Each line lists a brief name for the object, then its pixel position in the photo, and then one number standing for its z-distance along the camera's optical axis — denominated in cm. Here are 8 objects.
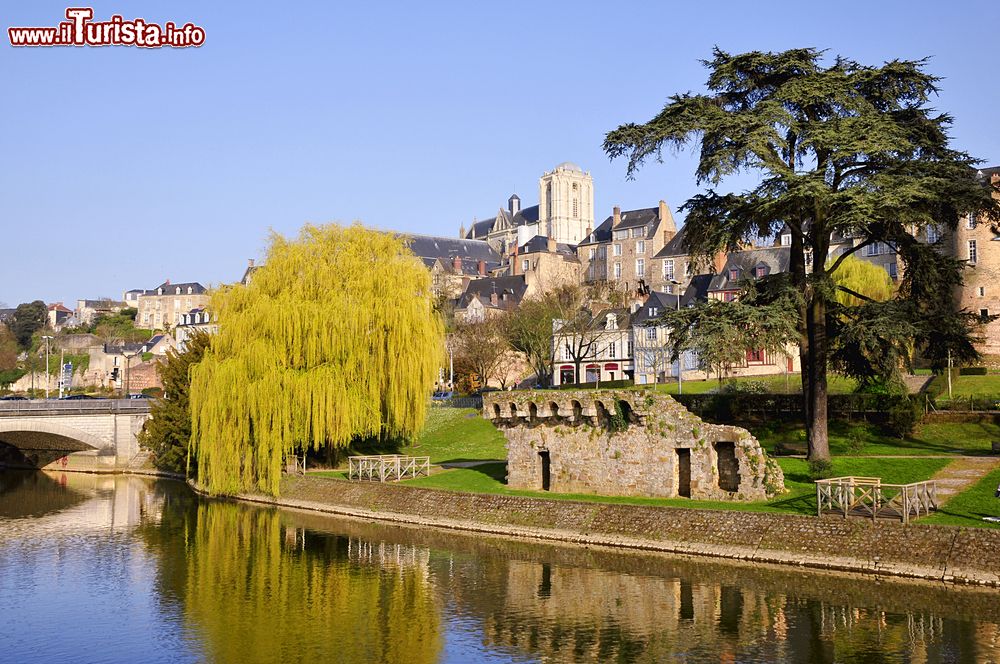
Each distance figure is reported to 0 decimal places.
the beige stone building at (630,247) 12019
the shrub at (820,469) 3419
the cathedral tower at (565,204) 19312
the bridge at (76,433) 5888
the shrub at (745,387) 5490
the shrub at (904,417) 4200
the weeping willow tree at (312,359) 4378
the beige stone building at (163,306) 16862
